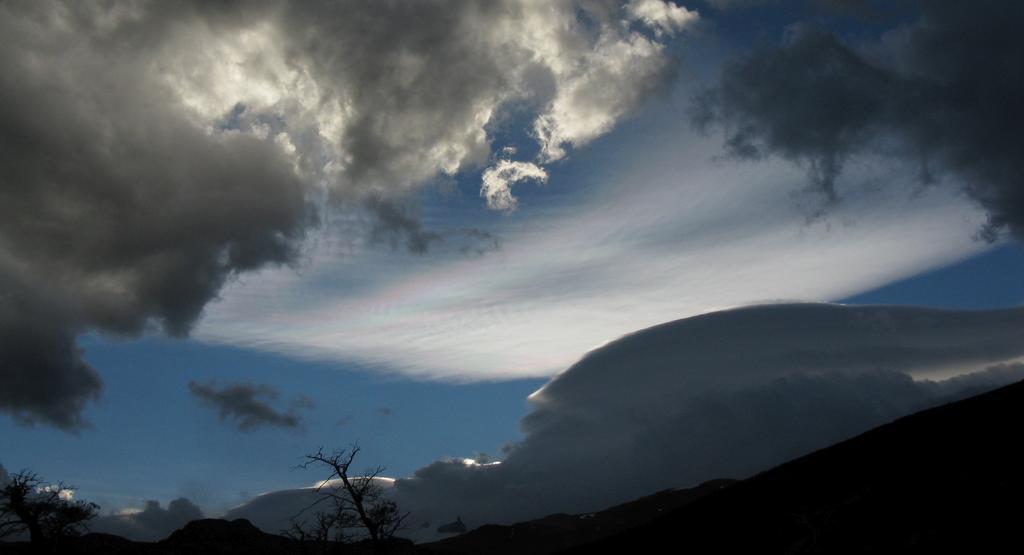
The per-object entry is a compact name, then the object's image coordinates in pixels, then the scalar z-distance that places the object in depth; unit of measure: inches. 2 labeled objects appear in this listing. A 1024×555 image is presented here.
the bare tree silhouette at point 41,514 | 2071.9
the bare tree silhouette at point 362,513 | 2003.3
